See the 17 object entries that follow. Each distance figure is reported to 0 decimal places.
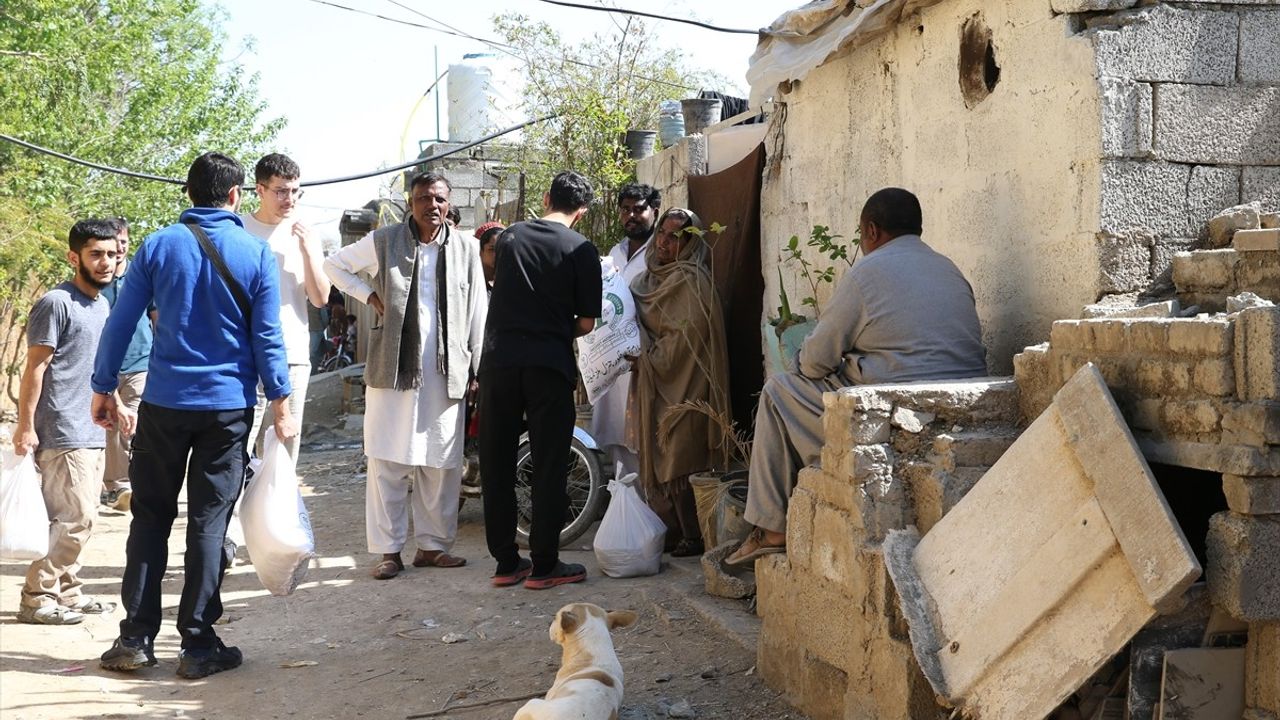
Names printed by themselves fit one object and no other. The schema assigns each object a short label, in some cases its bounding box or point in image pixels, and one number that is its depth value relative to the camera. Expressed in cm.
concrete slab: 255
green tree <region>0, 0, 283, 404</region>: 1344
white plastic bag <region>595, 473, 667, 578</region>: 555
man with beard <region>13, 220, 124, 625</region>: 509
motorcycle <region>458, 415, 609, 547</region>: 642
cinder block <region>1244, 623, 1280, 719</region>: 263
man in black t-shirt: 553
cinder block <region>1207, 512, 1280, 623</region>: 257
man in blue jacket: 436
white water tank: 1673
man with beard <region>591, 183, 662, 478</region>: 673
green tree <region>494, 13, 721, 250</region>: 943
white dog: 330
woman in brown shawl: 612
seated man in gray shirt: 402
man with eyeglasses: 576
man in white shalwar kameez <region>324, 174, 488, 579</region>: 595
